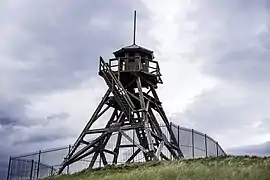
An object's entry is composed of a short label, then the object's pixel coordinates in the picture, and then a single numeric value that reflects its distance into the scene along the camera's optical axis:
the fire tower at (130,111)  47.88
